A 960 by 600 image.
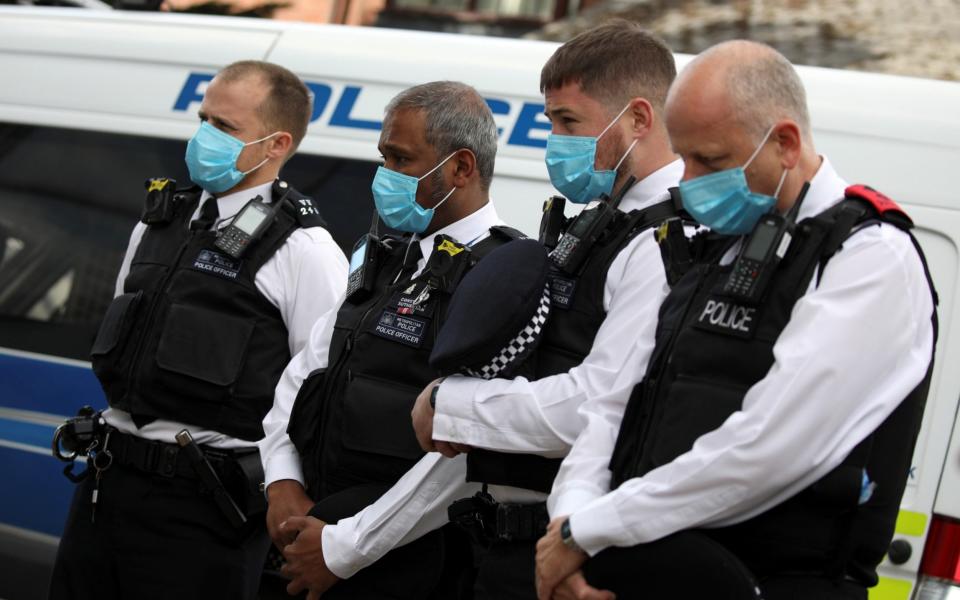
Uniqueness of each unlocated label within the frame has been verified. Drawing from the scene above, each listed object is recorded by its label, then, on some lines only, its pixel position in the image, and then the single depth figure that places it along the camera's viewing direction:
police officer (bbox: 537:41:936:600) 4.58
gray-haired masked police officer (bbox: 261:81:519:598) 6.42
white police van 9.49
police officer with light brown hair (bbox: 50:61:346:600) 7.63
